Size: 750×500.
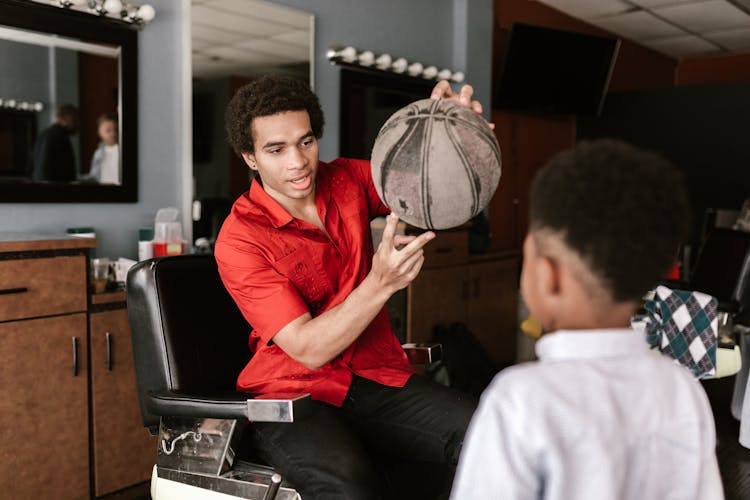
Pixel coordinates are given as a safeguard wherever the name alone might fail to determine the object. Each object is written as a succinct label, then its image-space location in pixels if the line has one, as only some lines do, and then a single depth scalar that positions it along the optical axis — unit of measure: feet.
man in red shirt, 4.61
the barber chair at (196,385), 4.51
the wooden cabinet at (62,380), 7.07
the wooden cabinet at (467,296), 12.03
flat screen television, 15.66
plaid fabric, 8.70
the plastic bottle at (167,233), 9.08
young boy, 2.72
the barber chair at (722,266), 11.36
